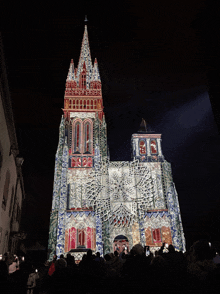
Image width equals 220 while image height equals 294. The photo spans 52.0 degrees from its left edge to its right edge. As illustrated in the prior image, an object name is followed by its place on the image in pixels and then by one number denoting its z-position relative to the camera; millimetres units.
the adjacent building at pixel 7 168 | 16422
